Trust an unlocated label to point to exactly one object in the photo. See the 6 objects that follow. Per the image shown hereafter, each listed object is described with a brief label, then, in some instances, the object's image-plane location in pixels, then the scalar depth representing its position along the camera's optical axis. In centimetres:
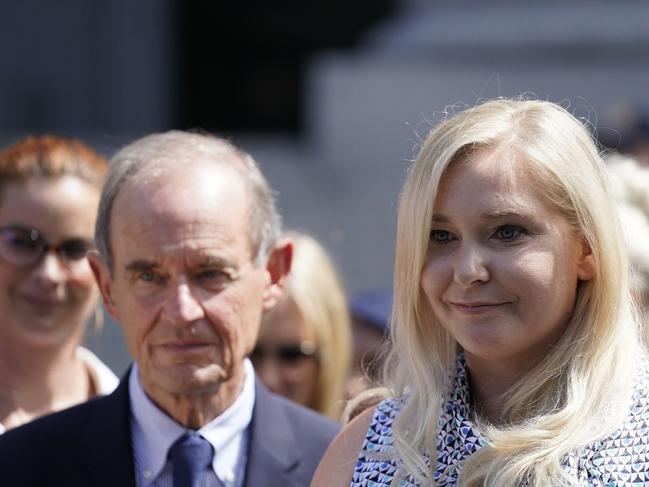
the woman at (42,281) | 765
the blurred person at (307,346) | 938
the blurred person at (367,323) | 994
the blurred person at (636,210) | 814
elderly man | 643
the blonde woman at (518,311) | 513
